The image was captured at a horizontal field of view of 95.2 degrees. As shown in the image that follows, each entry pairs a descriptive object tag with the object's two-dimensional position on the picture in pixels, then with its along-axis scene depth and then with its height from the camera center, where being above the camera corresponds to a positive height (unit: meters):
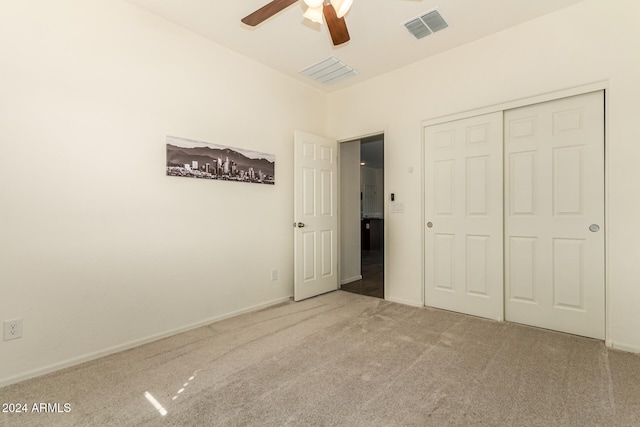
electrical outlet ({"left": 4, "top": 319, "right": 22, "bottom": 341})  1.91 -0.76
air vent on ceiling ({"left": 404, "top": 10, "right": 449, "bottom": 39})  2.60 +1.74
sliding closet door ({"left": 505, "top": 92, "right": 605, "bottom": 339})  2.45 -0.04
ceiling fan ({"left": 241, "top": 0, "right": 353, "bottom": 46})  1.73 +1.26
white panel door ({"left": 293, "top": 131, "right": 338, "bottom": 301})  3.68 -0.04
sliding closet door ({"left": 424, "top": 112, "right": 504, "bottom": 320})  2.92 -0.05
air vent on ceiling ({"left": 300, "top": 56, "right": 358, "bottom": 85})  3.43 +1.74
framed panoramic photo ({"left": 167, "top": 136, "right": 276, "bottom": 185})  2.71 +0.53
